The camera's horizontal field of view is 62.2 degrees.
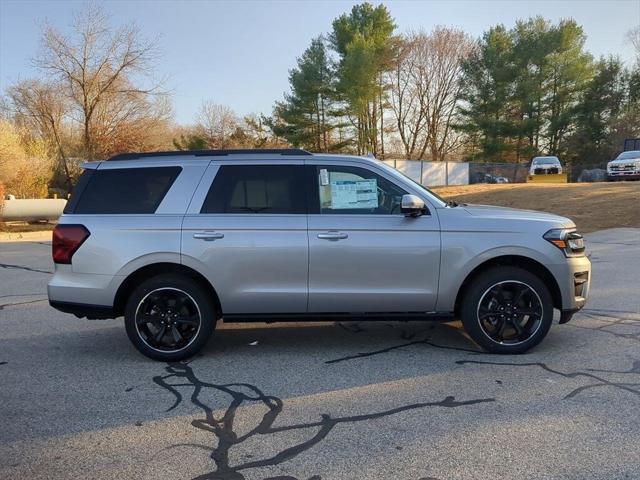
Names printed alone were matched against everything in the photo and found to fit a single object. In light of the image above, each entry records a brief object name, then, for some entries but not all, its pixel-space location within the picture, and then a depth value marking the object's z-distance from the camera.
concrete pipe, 19.02
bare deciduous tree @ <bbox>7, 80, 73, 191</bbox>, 30.22
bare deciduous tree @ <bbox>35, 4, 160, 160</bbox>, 29.30
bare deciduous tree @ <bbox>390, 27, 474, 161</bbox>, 52.81
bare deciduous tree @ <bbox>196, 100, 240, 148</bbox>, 51.81
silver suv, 4.84
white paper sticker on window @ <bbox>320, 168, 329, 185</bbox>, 5.01
